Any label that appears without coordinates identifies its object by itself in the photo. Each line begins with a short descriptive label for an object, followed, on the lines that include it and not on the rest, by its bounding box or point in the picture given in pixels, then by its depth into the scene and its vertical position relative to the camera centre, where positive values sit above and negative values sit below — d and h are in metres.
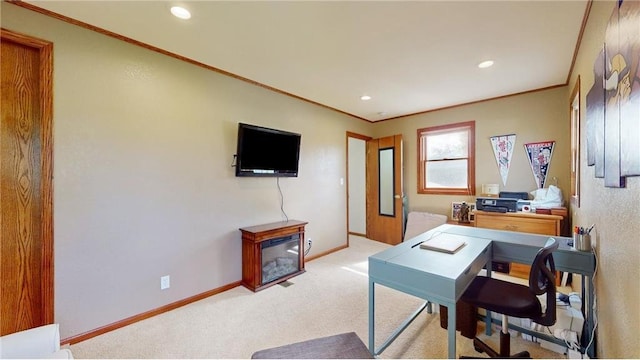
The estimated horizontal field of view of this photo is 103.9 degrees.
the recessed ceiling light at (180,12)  1.84 +1.27
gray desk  1.32 -0.52
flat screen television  3.03 +0.39
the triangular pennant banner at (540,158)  3.49 +0.34
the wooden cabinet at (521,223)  3.07 -0.54
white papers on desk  1.75 -0.46
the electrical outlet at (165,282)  2.47 -1.01
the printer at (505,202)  3.38 -0.28
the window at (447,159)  4.20 +0.40
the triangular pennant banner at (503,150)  3.79 +0.48
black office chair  1.46 -0.75
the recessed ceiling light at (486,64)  2.68 +1.28
